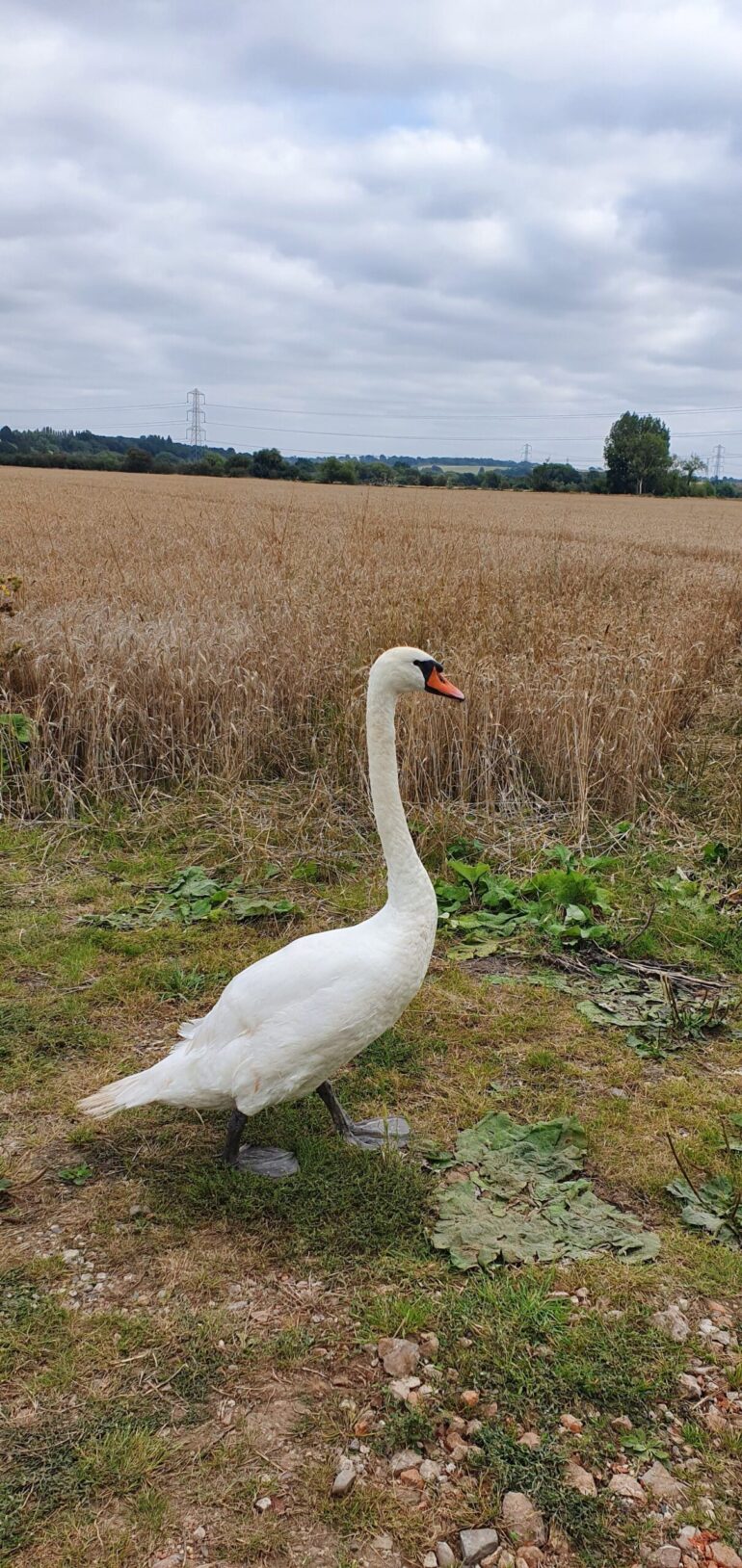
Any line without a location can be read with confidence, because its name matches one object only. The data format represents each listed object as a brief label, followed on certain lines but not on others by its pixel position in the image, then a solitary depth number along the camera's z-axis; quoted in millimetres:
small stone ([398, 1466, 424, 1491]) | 2373
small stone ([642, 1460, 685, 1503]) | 2350
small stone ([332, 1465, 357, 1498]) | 2348
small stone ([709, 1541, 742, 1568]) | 2207
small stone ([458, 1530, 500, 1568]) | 2207
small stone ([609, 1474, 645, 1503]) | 2342
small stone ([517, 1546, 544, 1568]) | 2199
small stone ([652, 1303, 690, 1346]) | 2807
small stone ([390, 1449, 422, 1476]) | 2413
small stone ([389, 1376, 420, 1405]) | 2580
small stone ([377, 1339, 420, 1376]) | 2678
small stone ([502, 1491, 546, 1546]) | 2250
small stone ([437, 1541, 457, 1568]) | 2207
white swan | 3186
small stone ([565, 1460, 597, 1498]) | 2348
